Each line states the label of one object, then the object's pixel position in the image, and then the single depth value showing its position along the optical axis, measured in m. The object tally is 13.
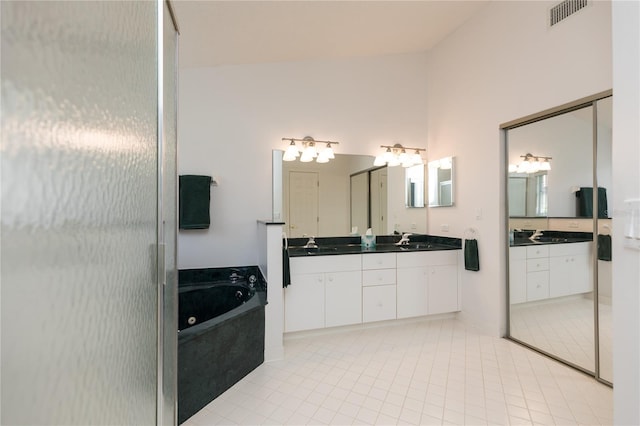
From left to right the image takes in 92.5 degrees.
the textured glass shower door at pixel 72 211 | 0.39
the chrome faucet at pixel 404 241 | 3.59
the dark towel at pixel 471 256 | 3.04
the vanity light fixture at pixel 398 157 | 3.63
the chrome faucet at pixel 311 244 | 3.34
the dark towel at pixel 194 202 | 2.81
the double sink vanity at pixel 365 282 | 2.80
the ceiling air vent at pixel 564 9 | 2.18
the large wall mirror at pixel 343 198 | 3.28
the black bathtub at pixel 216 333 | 1.74
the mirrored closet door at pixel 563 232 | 2.10
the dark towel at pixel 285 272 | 2.56
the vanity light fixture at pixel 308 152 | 3.25
